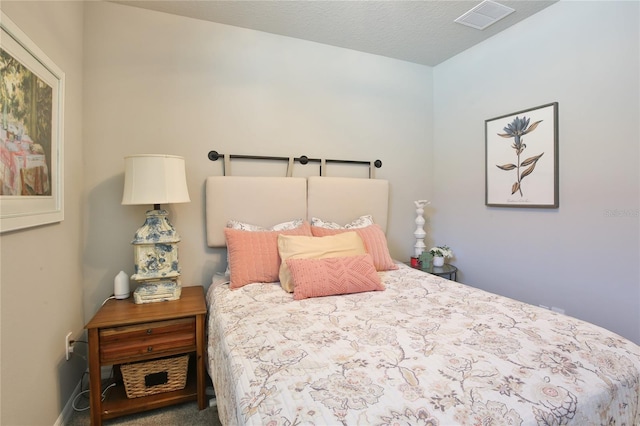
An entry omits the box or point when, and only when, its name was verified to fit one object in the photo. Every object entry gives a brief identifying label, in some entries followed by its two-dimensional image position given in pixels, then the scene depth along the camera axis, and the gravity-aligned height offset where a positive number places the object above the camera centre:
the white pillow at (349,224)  2.38 -0.11
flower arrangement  2.75 -0.39
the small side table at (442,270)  2.62 -0.53
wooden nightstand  1.56 -0.72
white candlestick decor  2.91 -0.20
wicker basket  1.71 -0.97
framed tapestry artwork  1.13 +0.33
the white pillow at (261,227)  2.18 -0.12
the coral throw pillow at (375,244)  2.26 -0.26
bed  0.83 -0.52
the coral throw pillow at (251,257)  1.92 -0.31
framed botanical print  2.14 +0.40
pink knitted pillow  1.73 -0.39
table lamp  1.76 -0.10
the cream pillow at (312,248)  1.91 -0.25
